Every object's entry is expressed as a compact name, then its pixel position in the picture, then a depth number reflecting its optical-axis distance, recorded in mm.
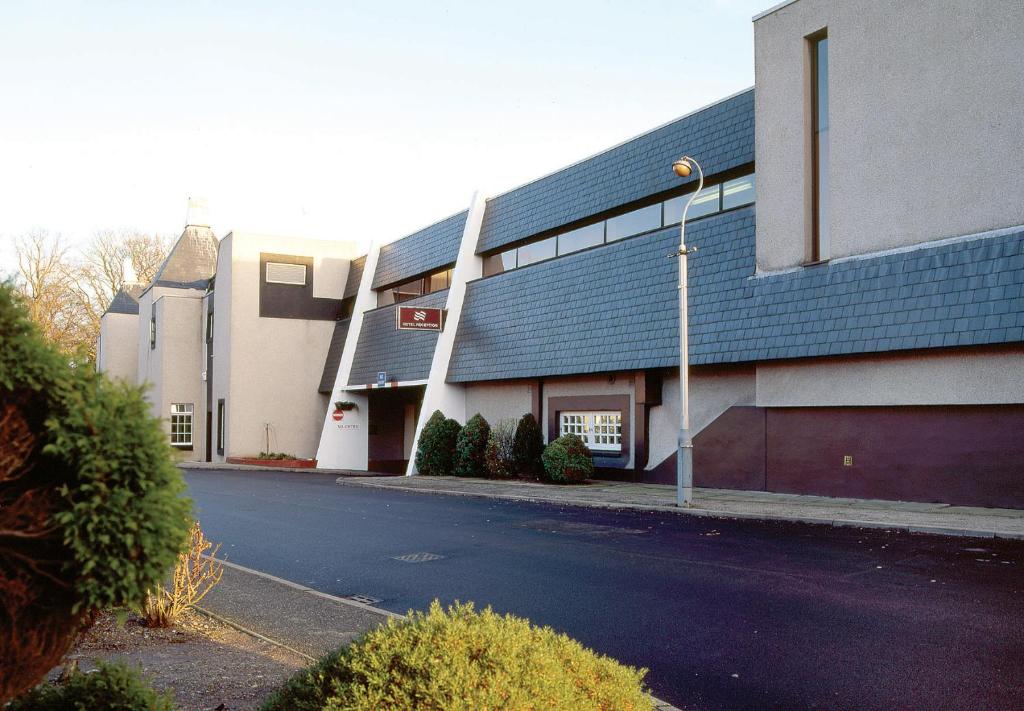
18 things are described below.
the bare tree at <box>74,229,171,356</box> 55781
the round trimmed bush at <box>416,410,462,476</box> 26922
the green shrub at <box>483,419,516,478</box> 24203
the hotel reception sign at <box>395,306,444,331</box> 27344
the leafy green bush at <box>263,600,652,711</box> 3082
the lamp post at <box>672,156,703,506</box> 16281
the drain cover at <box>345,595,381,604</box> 8562
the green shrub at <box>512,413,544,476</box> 24016
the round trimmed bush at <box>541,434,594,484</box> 21828
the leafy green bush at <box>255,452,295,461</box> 35812
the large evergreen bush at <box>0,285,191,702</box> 2533
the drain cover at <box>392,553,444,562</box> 11078
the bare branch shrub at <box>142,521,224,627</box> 6820
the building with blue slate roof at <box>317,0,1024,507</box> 15016
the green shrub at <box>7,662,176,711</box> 3277
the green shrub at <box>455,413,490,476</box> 25703
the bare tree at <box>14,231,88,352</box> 35266
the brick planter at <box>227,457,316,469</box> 35125
